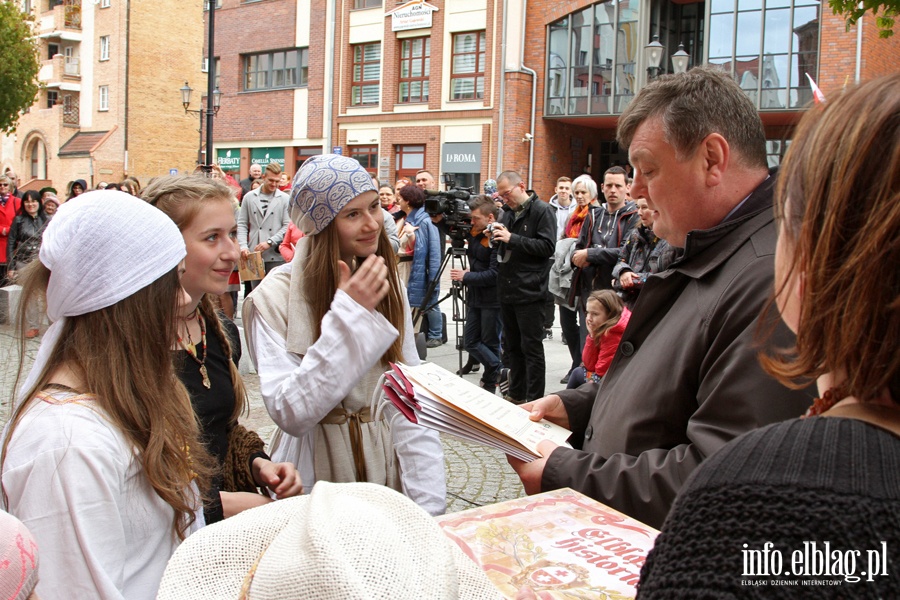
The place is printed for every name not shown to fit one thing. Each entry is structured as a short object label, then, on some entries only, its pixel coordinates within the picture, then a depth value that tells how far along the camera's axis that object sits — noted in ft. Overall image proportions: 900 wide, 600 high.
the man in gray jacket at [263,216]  34.24
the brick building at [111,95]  129.08
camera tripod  27.17
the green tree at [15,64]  82.58
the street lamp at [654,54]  42.14
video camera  27.20
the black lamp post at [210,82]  50.44
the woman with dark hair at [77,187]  43.09
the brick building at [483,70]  73.67
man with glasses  23.26
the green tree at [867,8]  17.27
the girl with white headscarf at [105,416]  5.32
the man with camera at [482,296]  25.99
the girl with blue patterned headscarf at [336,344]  8.18
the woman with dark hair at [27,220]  38.62
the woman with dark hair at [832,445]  2.72
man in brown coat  5.46
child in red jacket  17.71
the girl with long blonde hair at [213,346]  8.13
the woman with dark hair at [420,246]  29.19
